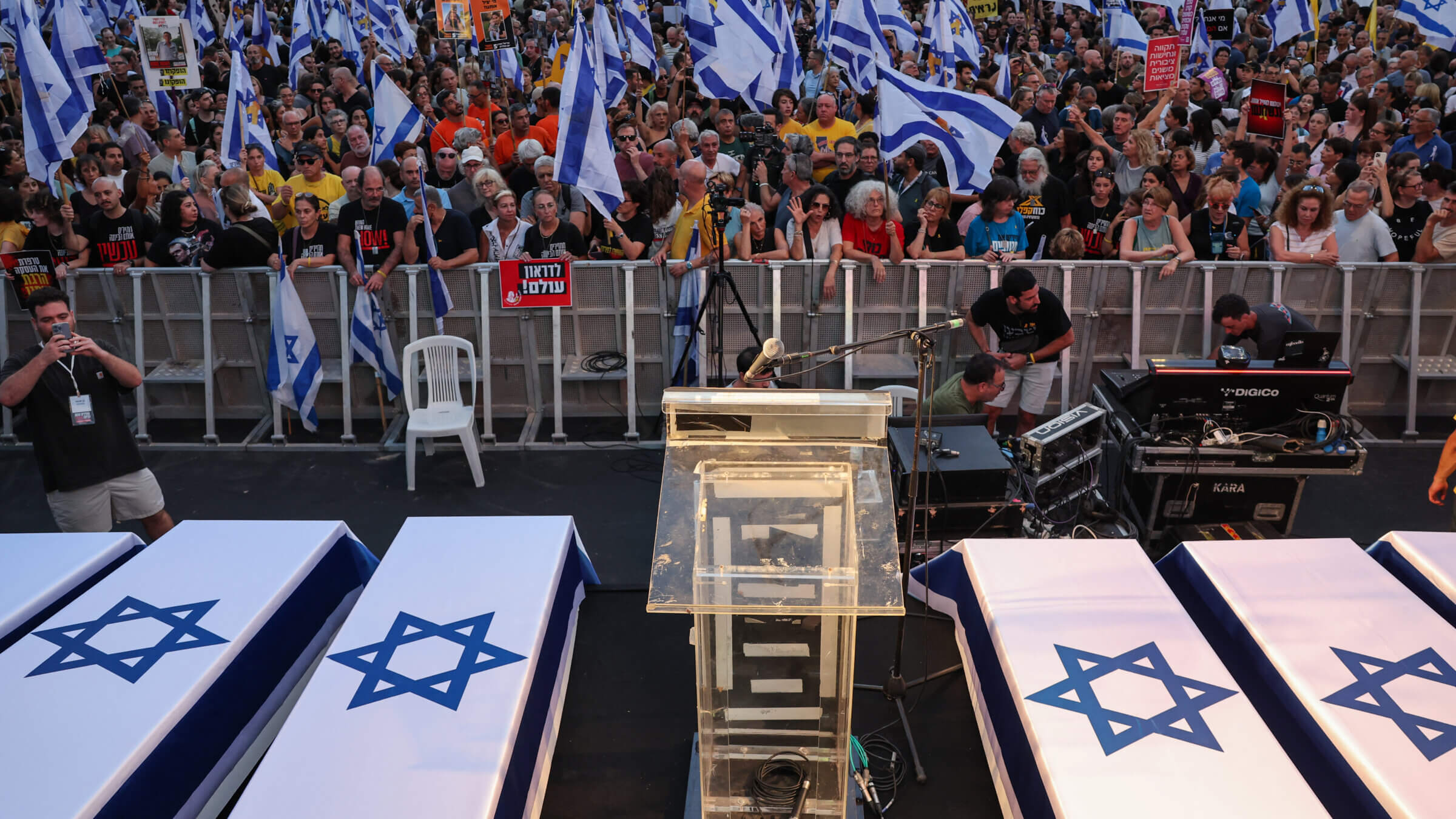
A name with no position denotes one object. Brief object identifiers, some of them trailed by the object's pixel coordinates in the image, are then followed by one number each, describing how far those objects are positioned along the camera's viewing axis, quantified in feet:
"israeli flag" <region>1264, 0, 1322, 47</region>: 42.45
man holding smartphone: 17.83
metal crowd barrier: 26.58
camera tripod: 23.40
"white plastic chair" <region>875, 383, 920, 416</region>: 23.09
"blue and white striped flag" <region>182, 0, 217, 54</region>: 45.03
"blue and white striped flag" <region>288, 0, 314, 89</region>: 40.65
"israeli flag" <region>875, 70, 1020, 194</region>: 24.21
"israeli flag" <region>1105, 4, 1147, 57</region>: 41.04
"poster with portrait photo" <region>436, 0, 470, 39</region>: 43.62
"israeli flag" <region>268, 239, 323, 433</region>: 25.77
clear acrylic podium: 11.08
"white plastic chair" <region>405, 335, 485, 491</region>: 24.11
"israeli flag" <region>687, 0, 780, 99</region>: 30.40
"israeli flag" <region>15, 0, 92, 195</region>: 27.27
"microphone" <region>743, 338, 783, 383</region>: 11.77
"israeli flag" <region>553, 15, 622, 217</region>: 24.73
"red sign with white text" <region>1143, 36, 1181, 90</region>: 32.99
